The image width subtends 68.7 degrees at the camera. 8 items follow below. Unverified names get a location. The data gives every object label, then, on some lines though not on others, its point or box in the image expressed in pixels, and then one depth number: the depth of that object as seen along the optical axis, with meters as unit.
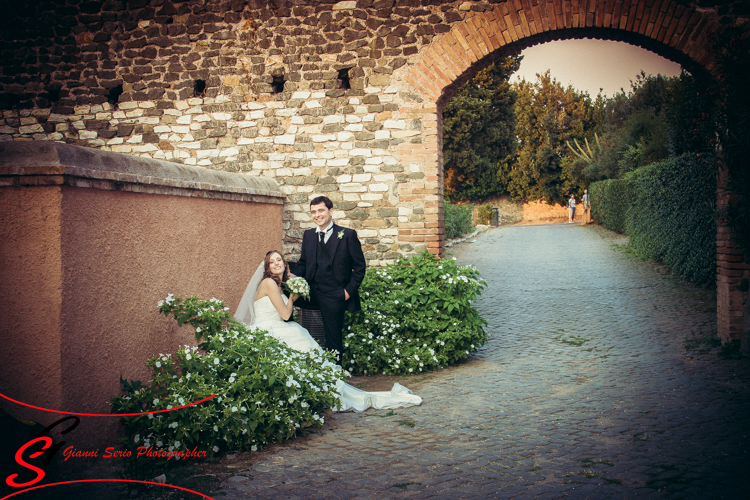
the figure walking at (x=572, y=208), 32.69
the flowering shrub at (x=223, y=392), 3.55
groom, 5.35
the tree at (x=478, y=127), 24.84
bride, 4.77
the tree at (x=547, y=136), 35.84
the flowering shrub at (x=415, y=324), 5.76
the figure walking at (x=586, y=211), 26.88
